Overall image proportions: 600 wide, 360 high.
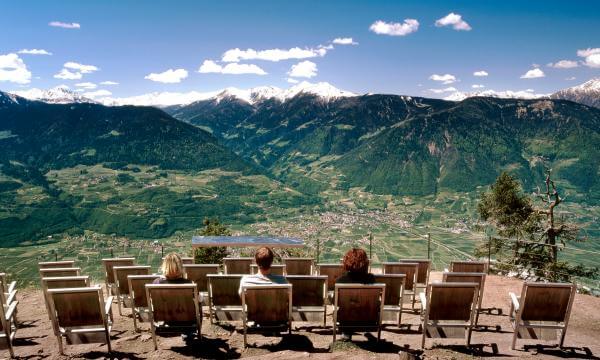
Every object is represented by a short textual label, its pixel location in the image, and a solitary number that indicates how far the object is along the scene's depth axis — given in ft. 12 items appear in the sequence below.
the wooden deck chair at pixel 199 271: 23.66
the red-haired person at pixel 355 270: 19.10
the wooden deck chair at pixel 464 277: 22.20
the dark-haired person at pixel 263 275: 18.89
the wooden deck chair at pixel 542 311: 18.31
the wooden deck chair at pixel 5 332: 17.11
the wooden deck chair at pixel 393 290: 20.70
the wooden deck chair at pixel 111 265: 27.55
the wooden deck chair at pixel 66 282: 20.88
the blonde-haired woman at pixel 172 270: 18.42
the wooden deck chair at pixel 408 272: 24.89
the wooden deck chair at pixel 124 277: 23.83
